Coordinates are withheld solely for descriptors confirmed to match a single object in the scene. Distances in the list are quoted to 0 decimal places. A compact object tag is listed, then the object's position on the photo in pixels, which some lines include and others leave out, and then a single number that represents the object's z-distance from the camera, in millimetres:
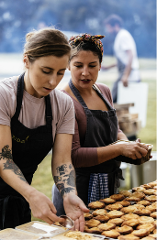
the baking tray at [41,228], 2778
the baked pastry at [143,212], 2978
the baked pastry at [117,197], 3120
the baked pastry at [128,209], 3003
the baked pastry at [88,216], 2939
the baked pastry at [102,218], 2913
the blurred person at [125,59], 6280
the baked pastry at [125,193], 3181
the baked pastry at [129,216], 2935
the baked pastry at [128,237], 2762
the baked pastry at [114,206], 3022
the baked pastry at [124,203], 3072
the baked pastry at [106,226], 2834
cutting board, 2722
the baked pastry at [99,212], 2968
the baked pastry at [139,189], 3242
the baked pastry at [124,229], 2813
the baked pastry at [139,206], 3035
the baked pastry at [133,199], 3125
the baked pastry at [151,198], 3137
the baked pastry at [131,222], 2866
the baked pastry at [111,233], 2779
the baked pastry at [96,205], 3028
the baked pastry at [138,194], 3158
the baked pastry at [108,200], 3085
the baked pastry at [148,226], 2826
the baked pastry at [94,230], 2814
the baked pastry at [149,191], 3214
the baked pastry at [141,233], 2789
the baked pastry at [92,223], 2869
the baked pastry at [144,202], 3085
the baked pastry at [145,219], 2896
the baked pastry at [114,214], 2944
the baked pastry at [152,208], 3020
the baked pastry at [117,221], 2891
